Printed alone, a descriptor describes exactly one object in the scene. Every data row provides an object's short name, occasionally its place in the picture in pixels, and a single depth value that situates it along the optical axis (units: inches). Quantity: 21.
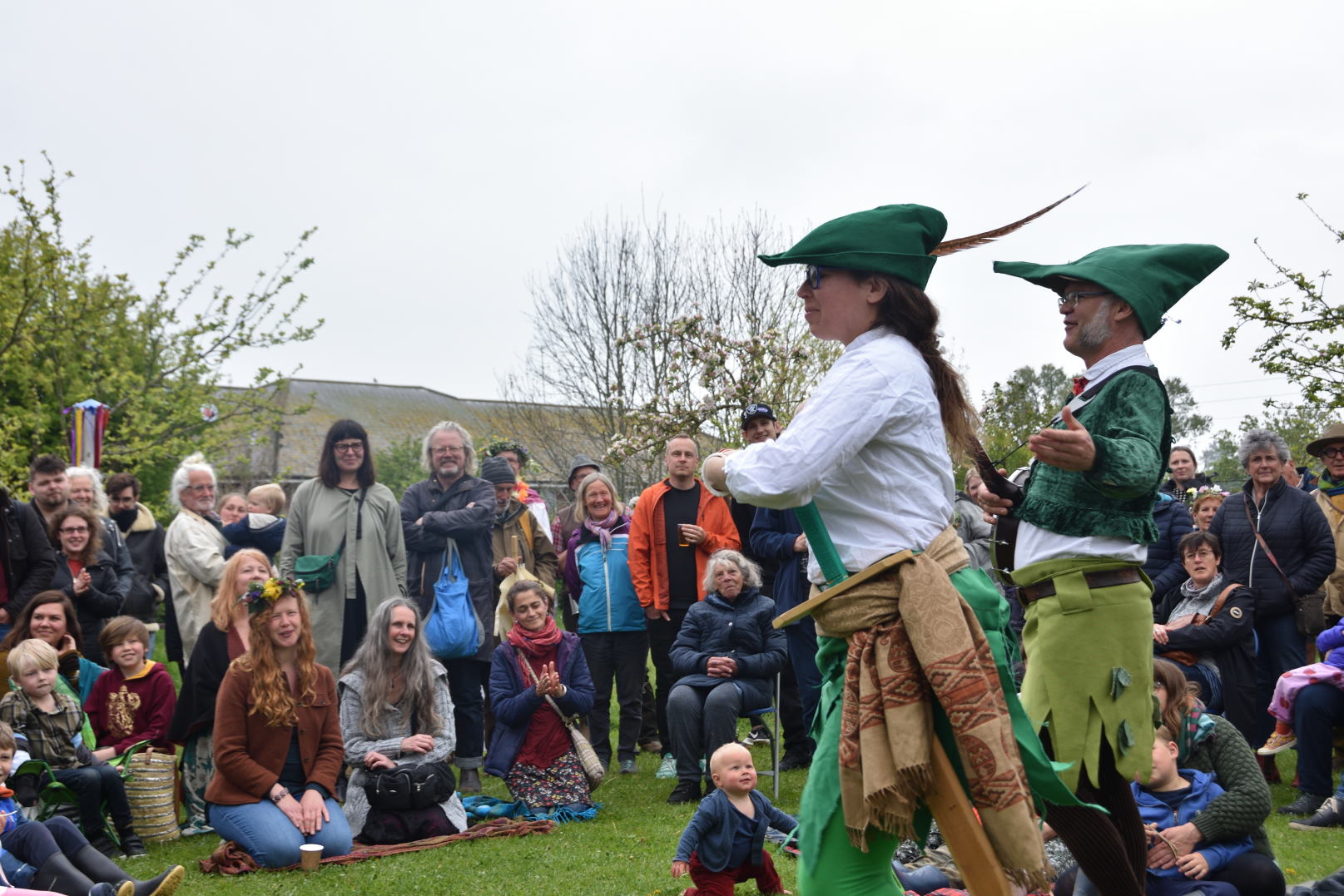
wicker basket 249.6
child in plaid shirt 236.8
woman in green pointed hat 100.6
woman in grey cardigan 250.7
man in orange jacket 304.7
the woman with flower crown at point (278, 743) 230.8
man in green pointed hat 123.4
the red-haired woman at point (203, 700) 258.2
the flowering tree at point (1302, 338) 381.4
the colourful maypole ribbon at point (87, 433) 457.4
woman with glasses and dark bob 287.3
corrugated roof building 1059.9
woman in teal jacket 312.5
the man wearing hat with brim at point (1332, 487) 282.4
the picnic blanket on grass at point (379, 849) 223.9
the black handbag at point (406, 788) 243.6
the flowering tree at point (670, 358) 642.2
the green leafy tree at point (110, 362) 494.3
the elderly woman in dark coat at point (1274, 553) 275.9
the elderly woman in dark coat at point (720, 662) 268.7
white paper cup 224.7
